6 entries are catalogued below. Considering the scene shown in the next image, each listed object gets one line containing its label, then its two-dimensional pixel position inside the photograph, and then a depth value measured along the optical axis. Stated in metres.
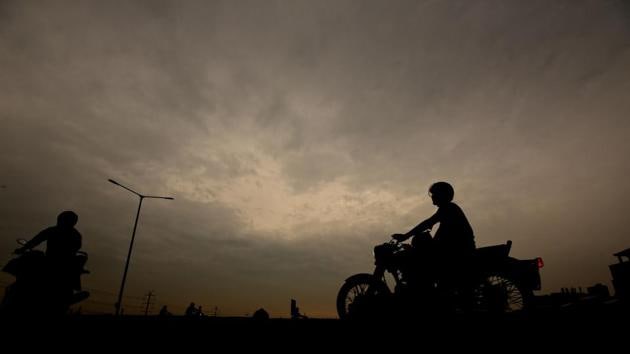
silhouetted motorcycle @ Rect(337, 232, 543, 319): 5.54
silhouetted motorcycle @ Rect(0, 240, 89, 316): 5.44
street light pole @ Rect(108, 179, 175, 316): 30.57
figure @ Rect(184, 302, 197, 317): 20.19
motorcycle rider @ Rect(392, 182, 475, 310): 5.54
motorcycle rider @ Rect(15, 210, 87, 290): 5.85
